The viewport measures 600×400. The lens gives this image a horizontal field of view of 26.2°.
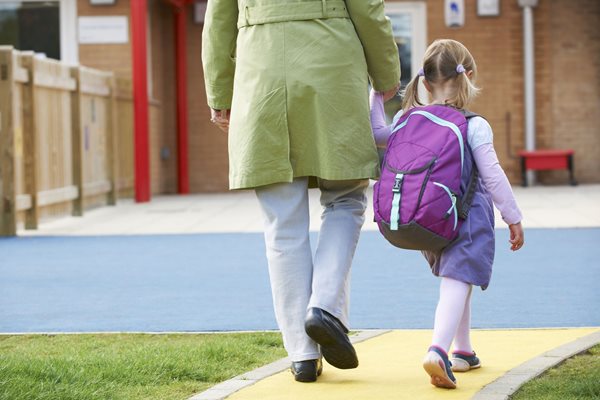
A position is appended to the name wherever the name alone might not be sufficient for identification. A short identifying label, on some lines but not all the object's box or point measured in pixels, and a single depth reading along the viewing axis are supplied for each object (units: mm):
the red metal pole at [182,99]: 18844
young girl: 4309
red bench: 18328
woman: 4398
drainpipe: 18562
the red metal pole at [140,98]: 16344
